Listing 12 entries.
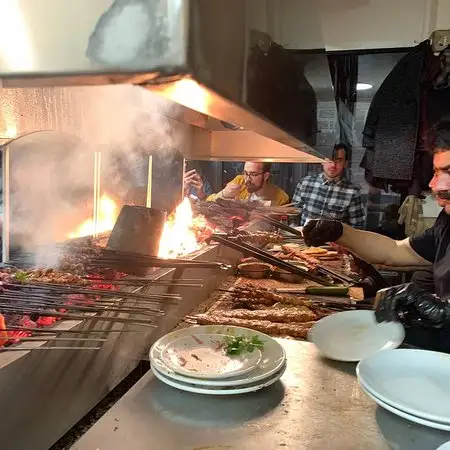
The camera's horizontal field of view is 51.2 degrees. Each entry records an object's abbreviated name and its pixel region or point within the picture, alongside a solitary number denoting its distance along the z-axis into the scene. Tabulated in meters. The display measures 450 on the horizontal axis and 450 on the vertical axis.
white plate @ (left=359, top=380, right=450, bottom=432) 1.20
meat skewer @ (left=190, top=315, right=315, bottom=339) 2.08
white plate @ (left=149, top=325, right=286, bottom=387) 1.35
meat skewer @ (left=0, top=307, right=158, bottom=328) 1.62
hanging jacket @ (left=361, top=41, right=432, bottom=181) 3.56
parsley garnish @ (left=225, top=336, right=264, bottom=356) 1.57
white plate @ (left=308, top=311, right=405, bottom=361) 1.67
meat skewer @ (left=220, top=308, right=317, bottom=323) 2.25
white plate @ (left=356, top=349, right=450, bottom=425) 1.26
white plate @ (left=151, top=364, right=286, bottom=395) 1.33
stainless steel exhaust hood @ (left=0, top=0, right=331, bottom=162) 0.48
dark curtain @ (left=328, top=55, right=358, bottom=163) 4.38
